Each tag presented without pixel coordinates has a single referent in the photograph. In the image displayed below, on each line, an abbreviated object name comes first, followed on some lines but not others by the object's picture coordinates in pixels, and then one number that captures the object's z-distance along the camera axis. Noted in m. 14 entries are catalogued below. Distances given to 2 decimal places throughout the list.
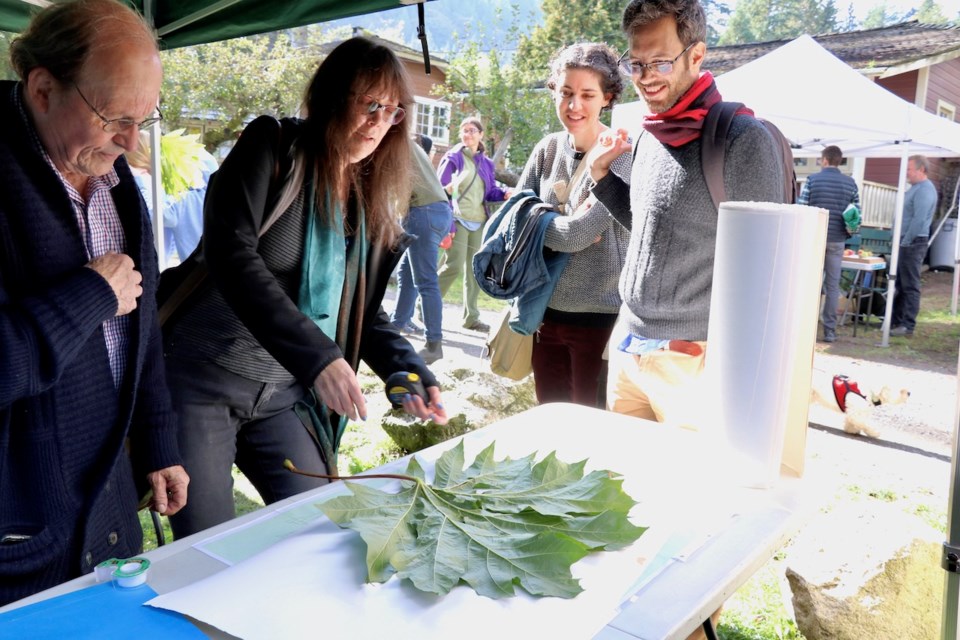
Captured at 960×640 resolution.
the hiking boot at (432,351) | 6.34
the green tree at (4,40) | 3.46
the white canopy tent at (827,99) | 7.56
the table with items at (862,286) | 9.06
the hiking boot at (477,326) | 8.12
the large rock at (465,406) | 4.27
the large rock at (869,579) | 2.53
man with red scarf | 1.87
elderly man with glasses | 1.20
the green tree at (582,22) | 26.14
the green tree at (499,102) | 18.16
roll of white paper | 1.20
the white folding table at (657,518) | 0.88
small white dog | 4.90
